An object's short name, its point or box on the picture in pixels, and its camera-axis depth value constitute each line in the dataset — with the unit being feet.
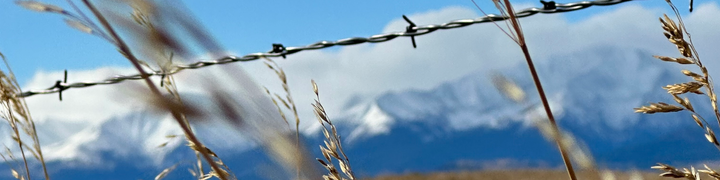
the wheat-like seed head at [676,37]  3.85
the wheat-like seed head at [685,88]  3.84
